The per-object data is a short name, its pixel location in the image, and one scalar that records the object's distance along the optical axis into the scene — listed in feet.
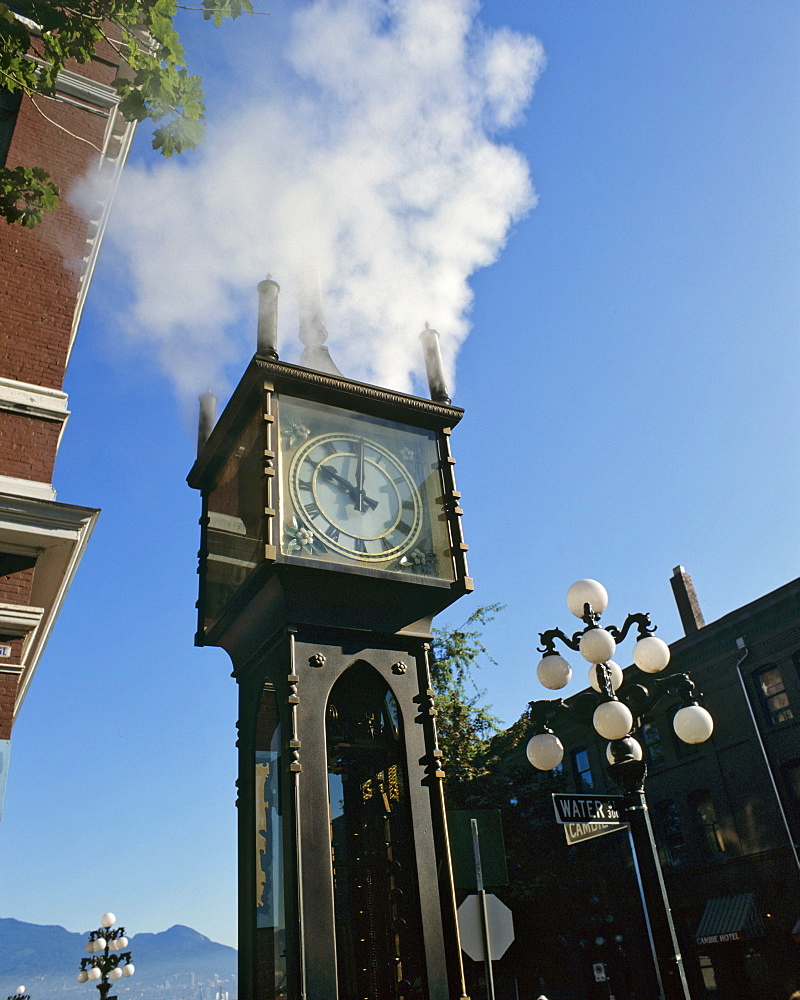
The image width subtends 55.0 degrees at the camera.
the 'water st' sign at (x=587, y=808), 17.24
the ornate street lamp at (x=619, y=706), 17.28
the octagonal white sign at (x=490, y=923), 15.48
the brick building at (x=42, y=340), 21.38
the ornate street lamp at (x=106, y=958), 57.93
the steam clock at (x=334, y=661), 12.45
